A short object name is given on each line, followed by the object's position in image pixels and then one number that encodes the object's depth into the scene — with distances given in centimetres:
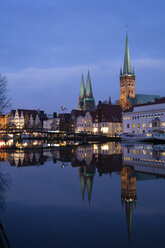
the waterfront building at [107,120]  11019
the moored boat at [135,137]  7886
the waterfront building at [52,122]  13268
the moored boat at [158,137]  7331
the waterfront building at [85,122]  11870
